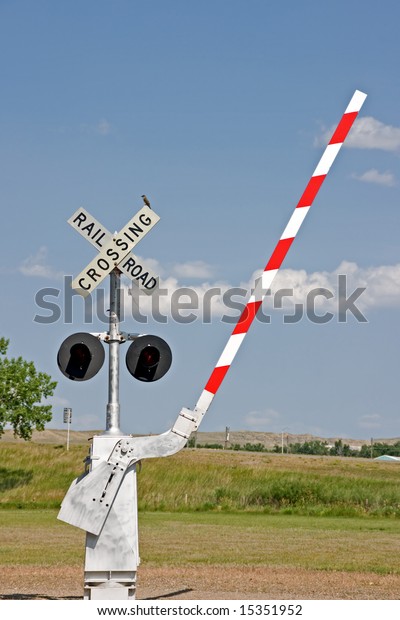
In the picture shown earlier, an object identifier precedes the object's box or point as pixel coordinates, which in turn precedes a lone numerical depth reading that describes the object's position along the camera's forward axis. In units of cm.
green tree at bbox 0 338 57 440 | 4534
